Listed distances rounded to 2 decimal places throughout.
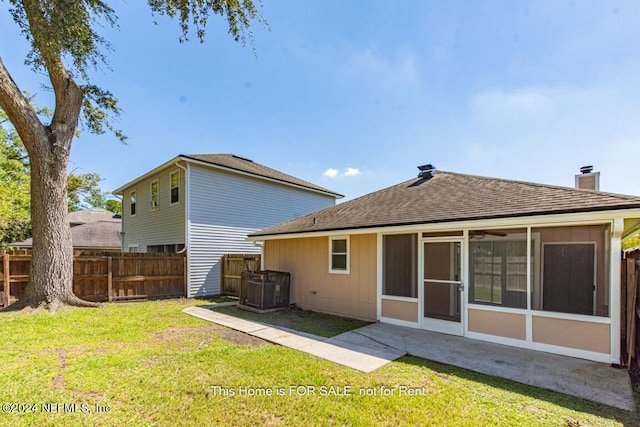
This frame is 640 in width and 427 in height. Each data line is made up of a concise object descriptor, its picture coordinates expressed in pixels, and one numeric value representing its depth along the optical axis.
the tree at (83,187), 24.69
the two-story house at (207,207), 11.57
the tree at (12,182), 17.19
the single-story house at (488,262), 4.75
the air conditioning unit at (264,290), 8.77
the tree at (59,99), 7.68
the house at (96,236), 20.55
